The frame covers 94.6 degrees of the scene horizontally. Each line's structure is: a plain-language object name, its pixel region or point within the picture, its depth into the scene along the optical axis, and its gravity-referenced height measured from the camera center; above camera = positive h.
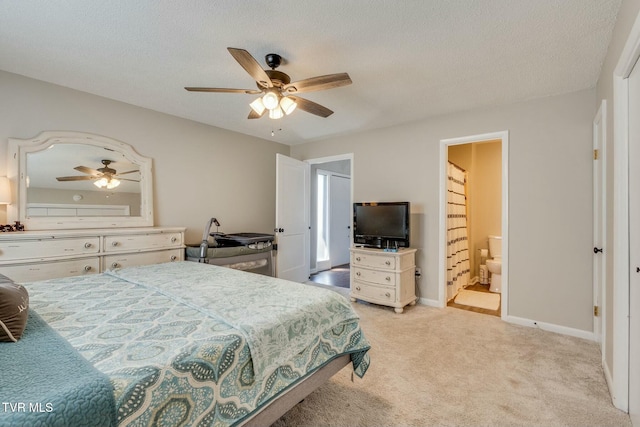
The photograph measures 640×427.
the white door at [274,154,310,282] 4.31 -0.08
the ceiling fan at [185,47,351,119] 2.05 +0.94
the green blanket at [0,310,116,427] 0.71 -0.46
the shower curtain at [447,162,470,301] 3.90 -0.28
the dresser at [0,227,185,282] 2.35 -0.34
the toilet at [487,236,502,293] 4.30 -0.81
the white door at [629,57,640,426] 1.53 -0.17
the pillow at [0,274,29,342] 1.04 -0.37
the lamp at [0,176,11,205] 2.40 +0.18
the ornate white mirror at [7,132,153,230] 2.69 +0.32
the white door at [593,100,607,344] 2.46 -0.04
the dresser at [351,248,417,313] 3.43 -0.77
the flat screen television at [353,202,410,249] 3.63 -0.14
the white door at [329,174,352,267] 6.43 -0.13
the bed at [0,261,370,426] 0.82 -0.47
